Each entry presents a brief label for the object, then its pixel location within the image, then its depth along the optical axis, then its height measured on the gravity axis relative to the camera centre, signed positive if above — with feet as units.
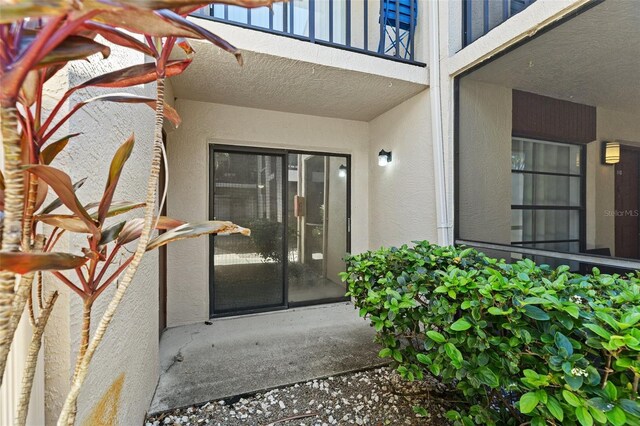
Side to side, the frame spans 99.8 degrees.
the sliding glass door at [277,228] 11.06 -0.79
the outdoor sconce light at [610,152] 5.73 +1.18
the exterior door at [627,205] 5.51 +0.05
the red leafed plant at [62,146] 1.32 +0.40
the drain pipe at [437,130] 8.95 +2.69
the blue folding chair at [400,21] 9.87 +7.10
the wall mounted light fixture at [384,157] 11.43 +2.21
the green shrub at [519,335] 2.98 -1.81
